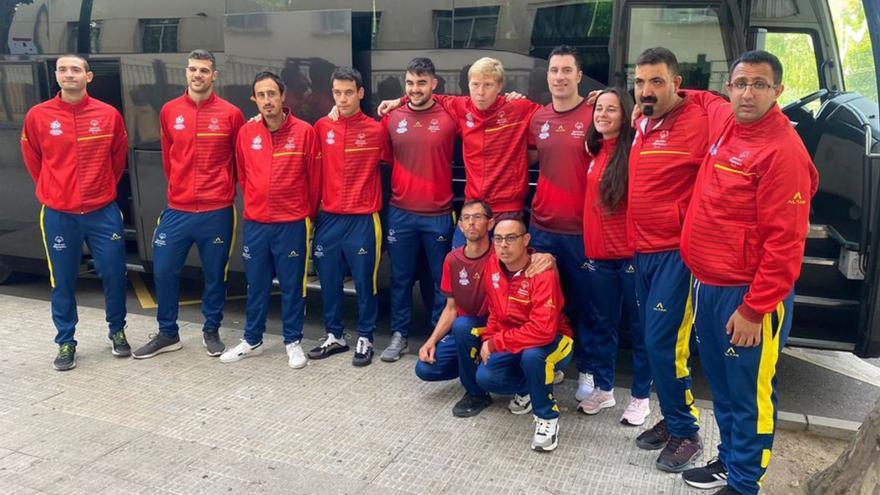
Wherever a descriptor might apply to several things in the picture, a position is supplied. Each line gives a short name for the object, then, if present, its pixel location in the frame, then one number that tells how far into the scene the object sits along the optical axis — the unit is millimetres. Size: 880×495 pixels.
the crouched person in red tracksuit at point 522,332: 3486
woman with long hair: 3520
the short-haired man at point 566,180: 3840
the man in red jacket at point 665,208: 3123
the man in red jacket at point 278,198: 4570
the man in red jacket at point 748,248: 2574
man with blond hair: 4199
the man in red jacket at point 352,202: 4605
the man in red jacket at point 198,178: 4727
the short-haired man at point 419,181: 4406
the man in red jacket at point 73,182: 4605
